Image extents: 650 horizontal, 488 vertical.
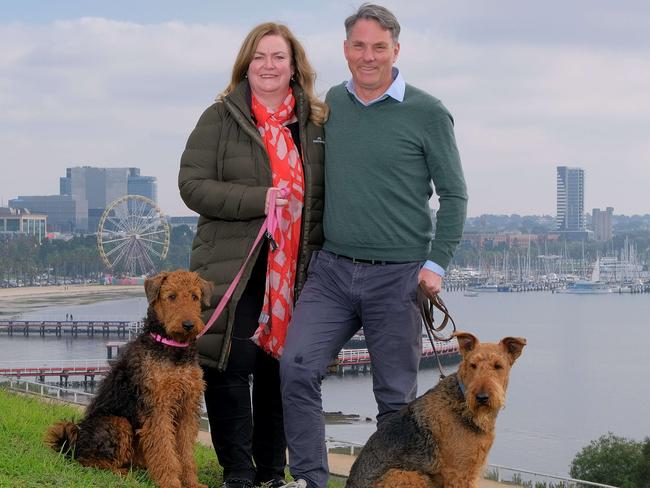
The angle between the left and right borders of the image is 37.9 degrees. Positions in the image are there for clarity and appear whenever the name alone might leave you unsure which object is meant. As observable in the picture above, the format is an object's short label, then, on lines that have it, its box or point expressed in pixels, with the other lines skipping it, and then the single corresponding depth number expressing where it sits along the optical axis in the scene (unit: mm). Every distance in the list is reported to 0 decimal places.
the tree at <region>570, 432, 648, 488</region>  24234
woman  4227
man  3971
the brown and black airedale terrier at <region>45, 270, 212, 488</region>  4191
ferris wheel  58844
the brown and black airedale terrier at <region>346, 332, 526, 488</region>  3549
